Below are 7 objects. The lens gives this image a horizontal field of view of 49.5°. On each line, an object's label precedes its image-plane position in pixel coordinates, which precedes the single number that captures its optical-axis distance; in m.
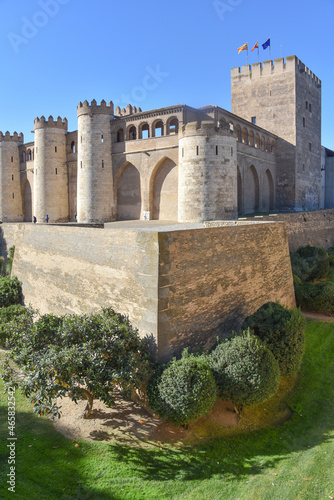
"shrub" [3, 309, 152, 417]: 7.54
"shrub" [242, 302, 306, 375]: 9.63
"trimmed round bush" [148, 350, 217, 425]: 7.69
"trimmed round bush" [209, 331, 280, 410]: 8.30
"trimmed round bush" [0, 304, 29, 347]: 12.48
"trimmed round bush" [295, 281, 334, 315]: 14.91
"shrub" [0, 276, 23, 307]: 15.09
